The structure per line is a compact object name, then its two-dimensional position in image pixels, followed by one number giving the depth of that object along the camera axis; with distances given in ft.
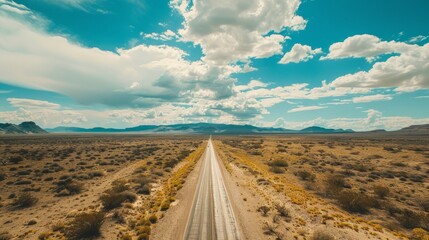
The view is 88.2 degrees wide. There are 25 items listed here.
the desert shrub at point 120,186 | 93.76
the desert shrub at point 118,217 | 64.67
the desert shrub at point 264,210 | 71.55
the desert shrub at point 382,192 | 90.27
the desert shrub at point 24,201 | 78.54
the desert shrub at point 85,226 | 55.69
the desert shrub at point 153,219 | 65.04
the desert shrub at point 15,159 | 157.17
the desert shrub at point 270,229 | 58.75
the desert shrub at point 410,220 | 64.08
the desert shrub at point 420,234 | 56.24
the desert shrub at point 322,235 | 52.65
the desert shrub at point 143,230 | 57.26
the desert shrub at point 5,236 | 54.95
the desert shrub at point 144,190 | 95.76
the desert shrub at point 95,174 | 126.26
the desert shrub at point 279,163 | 165.64
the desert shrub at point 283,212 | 70.40
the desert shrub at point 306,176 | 123.10
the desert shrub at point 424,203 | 77.44
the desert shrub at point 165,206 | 75.25
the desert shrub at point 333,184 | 95.84
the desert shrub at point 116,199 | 75.66
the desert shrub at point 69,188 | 93.28
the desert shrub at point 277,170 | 144.36
